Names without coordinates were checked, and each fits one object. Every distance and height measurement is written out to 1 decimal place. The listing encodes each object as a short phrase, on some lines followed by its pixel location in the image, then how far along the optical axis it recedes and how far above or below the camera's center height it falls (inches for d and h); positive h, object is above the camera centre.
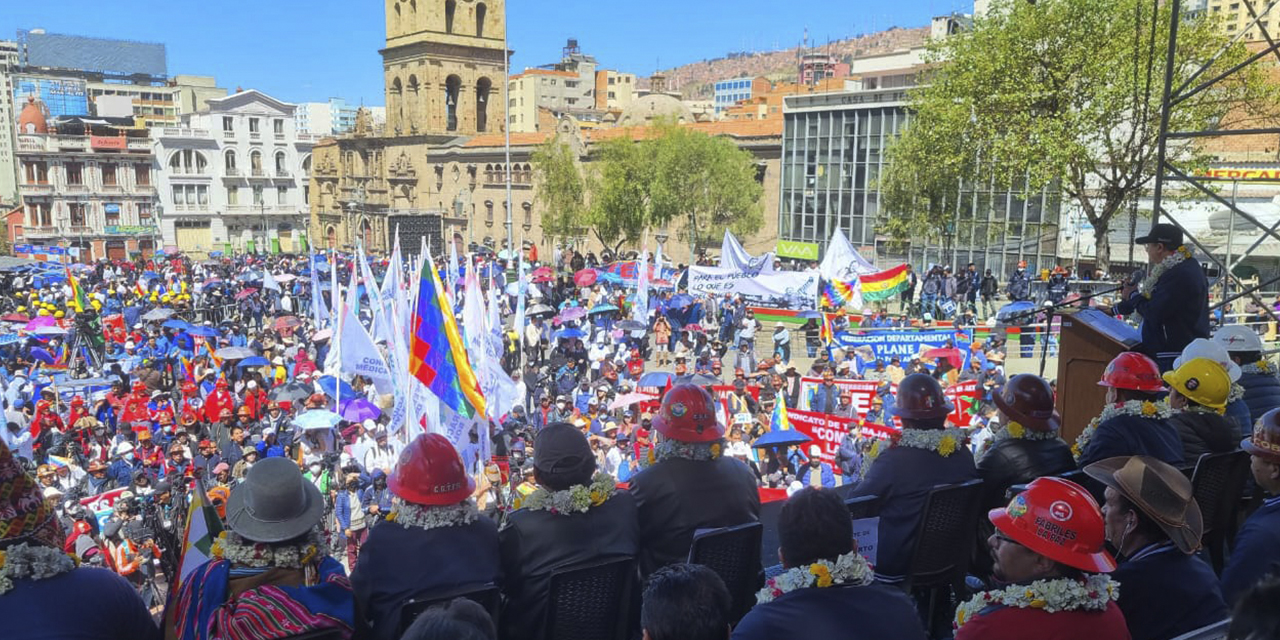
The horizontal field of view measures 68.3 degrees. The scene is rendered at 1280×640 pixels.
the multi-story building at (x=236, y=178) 2839.6 +77.3
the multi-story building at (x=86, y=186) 2603.3 +43.4
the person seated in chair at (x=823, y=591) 120.0 -50.2
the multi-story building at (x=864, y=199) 1381.6 +10.2
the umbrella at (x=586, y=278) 1113.6 -87.1
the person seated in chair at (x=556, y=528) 158.9 -55.3
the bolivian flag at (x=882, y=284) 864.3 -71.9
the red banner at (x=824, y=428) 432.5 -103.9
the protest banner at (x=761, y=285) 855.7 -72.9
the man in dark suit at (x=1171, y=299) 258.2 -25.2
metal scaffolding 316.2 +28.2
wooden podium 265.7 -43.7
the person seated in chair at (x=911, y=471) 175.9 -50.3
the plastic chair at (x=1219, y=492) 182.4 -56.0
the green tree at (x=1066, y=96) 904.3 +110.7
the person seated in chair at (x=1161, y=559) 133.7 -50.7
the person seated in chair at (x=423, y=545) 146.3 -54.1
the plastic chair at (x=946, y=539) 171.5 -61.4
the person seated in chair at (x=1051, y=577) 116.1 -46.6
